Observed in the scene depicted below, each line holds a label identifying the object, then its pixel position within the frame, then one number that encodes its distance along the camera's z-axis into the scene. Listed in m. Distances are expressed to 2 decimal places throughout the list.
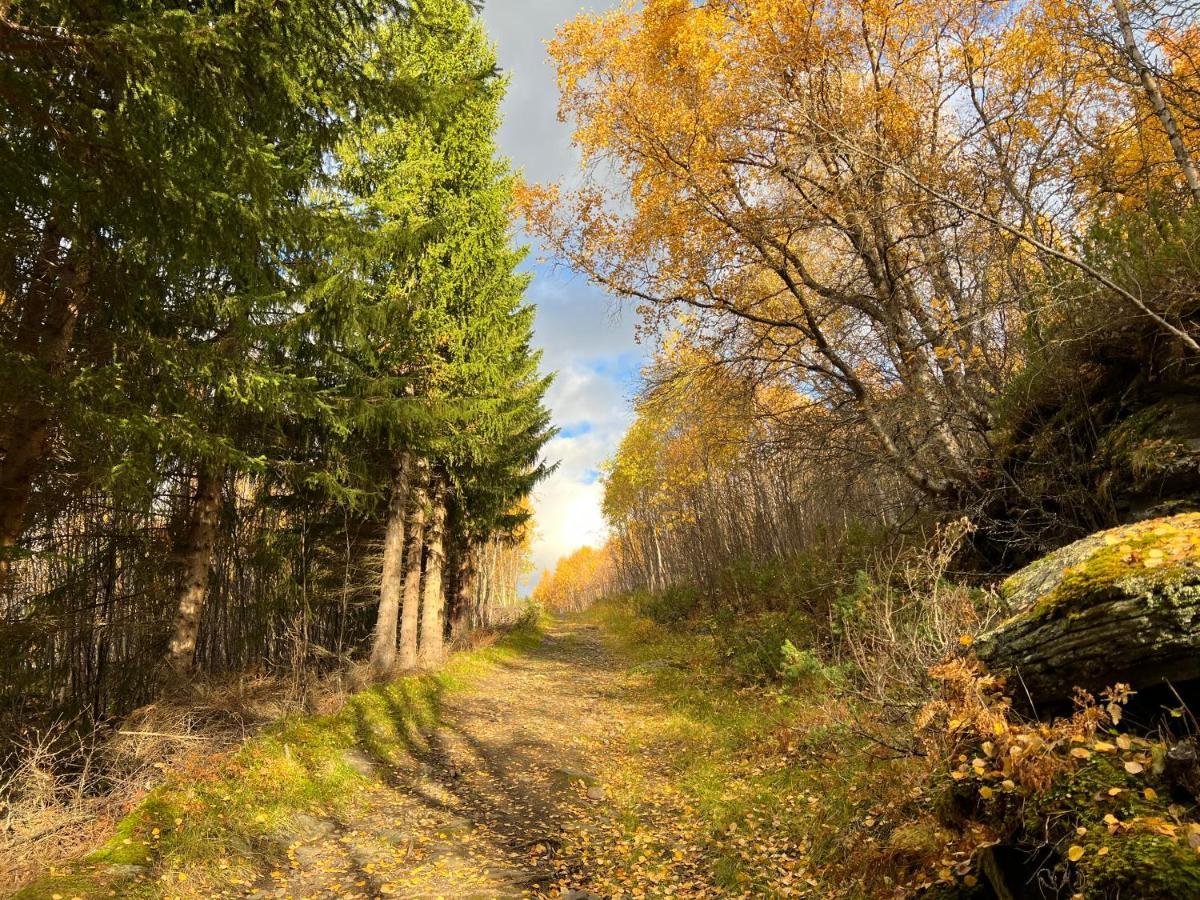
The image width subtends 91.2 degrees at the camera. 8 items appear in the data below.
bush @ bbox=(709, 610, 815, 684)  9.33
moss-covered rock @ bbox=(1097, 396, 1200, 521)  4.57
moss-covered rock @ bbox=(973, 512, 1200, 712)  2.67
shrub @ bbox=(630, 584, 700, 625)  19.47
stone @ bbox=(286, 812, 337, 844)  5.28
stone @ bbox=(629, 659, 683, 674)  12.67
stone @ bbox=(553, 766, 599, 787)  6.89
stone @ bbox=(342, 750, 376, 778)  6.70
